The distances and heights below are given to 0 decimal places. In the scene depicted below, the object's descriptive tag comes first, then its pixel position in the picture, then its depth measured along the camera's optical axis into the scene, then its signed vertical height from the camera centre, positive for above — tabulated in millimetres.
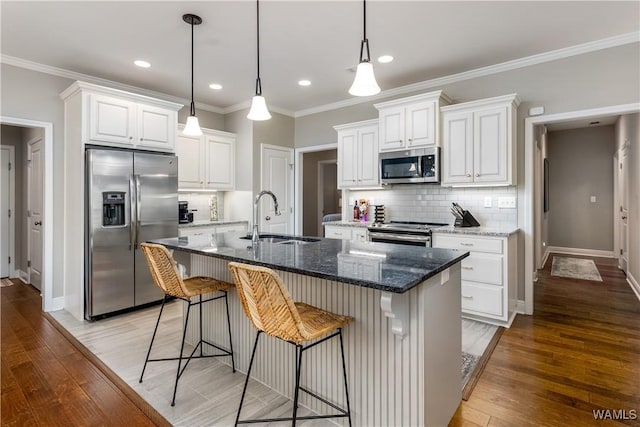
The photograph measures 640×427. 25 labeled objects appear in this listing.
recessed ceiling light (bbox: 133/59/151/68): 3656 +1611
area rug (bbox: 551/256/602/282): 5344 -960
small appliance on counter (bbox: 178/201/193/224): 4699 -12
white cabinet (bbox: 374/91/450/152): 3842 +1063
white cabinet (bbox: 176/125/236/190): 4746 +759
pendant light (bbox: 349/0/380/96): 2000 +787
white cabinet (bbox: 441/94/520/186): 3492 +744
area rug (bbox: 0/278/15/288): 4965 -1046
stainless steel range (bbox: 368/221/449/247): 3689 -231
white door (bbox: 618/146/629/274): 5297 +113
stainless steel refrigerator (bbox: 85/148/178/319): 3574 -93
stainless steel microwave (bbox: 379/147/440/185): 3893 +544
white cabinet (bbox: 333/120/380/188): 4473 +779
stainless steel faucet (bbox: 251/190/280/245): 2600 -110
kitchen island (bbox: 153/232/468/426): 1587 -591
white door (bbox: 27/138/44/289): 4552 +8
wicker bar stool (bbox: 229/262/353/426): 1521 -476
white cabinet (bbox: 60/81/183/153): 3545 +1056
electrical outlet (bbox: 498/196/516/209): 3738 +112
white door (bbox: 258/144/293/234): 5391 +431
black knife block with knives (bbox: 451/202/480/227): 3877 -77
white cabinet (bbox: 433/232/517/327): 3318 -633
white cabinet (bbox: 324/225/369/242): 4277 -259
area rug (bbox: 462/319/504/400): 2314 -1140
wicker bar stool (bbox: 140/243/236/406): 2186 -461
